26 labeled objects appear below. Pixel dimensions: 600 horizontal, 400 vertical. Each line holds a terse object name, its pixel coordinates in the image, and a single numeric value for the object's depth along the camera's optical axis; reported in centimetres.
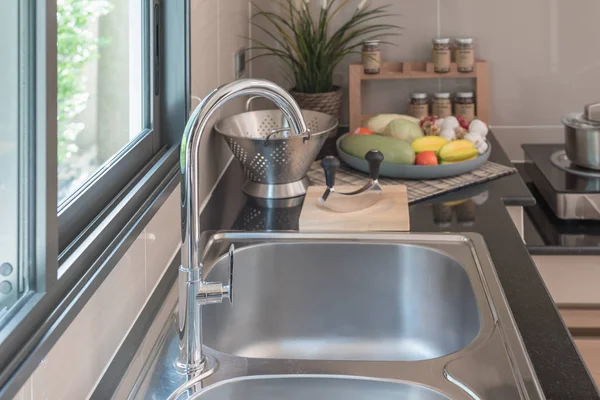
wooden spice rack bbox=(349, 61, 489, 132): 249
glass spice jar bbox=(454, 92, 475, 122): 247
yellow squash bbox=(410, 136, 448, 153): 204
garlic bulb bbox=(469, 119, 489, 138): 217
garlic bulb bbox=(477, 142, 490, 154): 209
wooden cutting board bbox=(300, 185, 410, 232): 163
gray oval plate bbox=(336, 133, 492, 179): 197
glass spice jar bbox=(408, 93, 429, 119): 250
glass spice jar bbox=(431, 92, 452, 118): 249
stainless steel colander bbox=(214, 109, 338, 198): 175
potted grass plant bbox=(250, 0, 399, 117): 246
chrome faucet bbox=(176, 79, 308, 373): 102
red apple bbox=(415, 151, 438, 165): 199
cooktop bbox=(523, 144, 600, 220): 200
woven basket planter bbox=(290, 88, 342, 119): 246
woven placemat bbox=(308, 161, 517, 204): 191
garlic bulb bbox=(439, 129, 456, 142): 213
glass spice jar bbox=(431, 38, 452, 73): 246
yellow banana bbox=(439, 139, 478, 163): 202
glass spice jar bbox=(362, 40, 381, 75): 248
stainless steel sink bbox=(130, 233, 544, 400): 142
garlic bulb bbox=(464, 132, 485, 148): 208
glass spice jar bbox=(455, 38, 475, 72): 246
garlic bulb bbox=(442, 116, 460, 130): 218
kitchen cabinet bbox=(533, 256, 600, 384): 189
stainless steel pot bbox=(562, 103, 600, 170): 209
